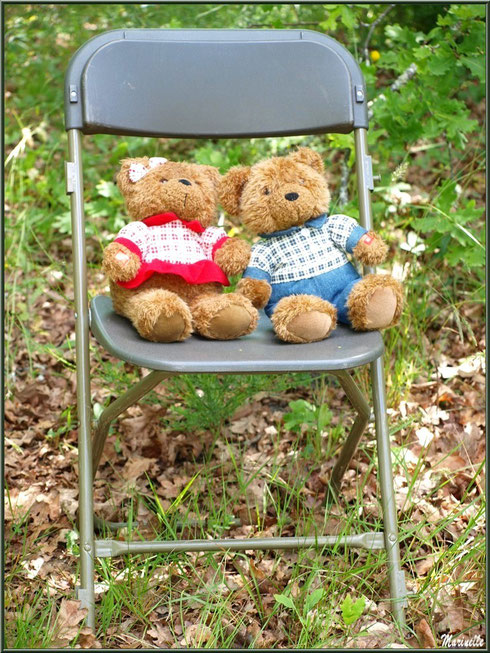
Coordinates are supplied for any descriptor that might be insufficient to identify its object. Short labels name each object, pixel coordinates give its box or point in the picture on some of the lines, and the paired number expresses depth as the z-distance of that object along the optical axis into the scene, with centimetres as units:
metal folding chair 220
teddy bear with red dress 218
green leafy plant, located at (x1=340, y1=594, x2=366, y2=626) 209
